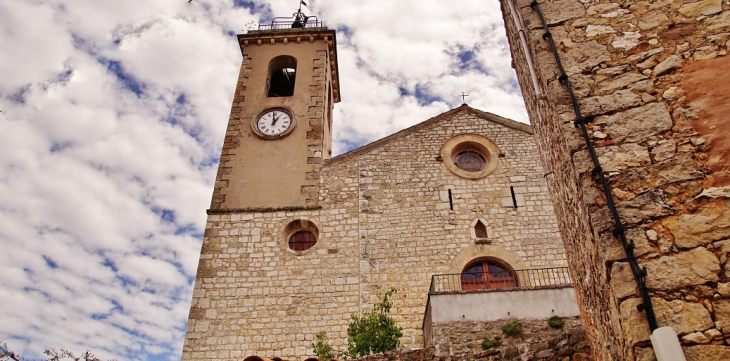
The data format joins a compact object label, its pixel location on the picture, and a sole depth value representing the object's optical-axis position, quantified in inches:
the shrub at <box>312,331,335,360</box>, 317.2
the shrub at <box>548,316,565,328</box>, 291.7
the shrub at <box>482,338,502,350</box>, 285.6
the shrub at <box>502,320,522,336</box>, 290.8
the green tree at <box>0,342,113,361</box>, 305.0
